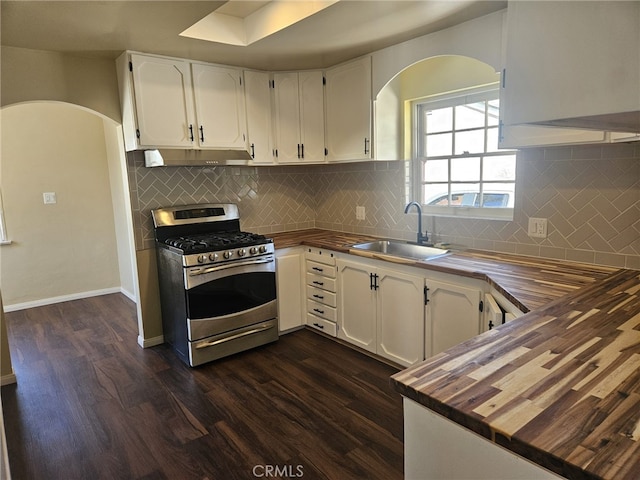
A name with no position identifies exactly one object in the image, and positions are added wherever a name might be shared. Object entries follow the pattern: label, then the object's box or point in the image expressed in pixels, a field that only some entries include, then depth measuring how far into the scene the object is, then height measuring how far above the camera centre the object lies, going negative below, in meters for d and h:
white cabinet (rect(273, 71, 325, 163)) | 3.61 +0.54
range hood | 3.05 +0.19
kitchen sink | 3.11 -0.57
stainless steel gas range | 3.04 -0.79
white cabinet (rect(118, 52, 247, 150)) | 2.99 +0.59
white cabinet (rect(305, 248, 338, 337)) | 3.38 -0.93
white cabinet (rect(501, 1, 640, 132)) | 0.77 +0.21
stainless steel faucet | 3.18 -0.40
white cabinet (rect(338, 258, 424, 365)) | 2.73 -0.94
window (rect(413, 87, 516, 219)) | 2.88 +0.11
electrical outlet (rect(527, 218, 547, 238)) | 2.54 -0.34
